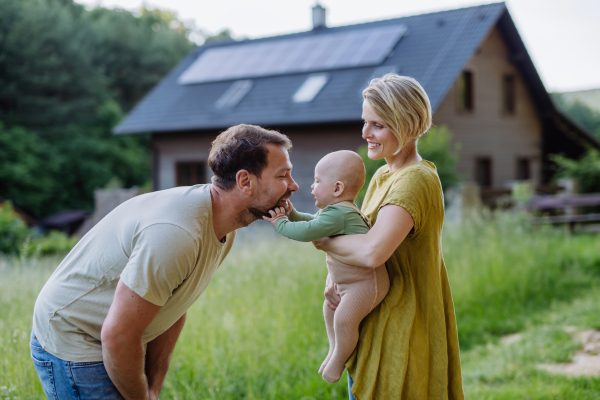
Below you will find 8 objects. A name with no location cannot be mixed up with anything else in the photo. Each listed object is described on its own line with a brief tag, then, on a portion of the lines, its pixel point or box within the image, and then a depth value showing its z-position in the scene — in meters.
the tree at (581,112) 30.60
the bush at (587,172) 17.64
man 2.37
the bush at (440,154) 13.21
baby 2.44
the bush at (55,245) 15.48
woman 2.44
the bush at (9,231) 16.57
